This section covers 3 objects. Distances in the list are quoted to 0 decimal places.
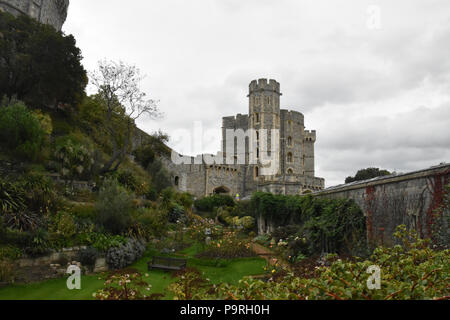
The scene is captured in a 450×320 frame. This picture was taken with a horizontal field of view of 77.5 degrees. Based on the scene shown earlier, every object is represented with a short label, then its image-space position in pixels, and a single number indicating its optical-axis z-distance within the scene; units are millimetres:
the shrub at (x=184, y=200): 21078
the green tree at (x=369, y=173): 45047
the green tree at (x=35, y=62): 17328
